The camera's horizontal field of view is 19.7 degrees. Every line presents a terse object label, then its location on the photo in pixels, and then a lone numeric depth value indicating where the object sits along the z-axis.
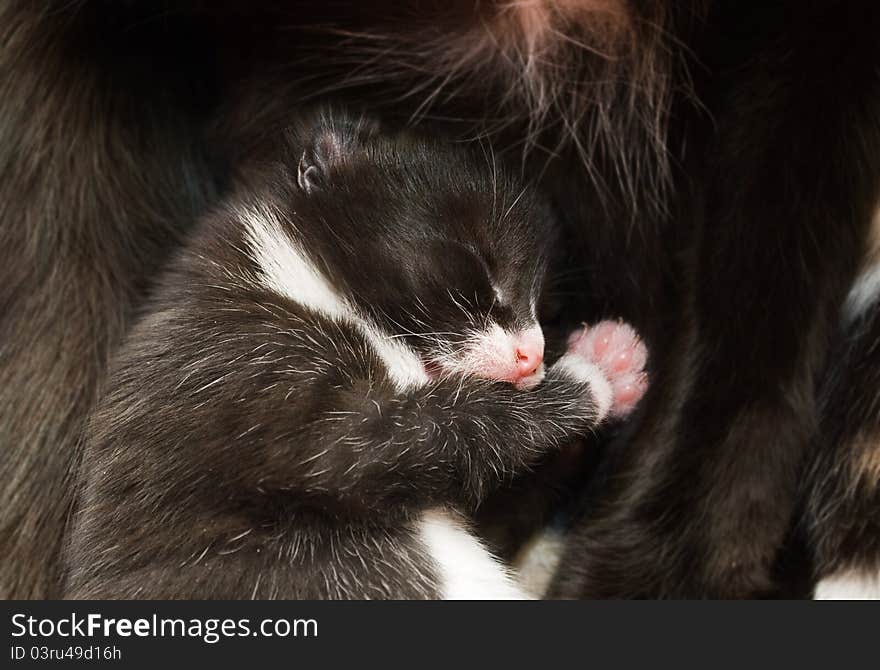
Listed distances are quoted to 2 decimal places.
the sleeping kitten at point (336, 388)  0.34
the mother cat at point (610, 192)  0.37
